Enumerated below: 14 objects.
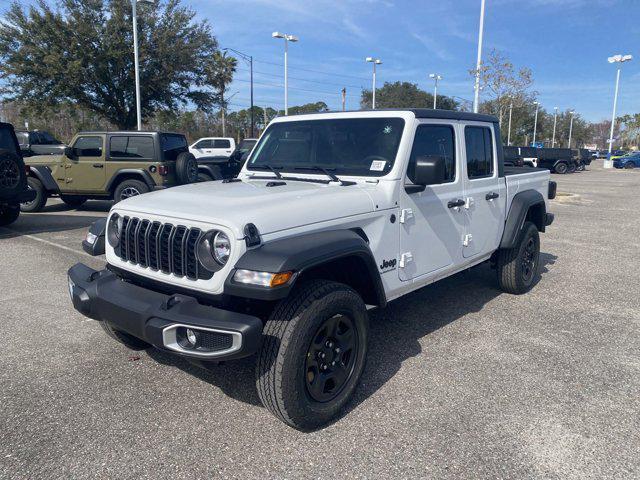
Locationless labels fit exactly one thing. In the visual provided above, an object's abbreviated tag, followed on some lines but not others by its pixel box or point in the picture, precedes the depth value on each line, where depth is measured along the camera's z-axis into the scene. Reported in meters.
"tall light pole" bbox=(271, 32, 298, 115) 30.80
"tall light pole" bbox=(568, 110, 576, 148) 81.81
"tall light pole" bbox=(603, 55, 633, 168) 39.03
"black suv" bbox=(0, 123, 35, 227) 8.52
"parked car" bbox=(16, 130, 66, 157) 21.33
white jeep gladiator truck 2.71
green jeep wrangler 10.45
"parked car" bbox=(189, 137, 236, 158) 21.30
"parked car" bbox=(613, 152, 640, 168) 43.94
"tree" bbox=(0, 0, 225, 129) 22.36
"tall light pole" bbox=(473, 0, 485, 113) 19.88
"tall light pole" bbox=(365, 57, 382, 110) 35.69
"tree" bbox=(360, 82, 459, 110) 56.09
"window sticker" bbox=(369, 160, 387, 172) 3.70
